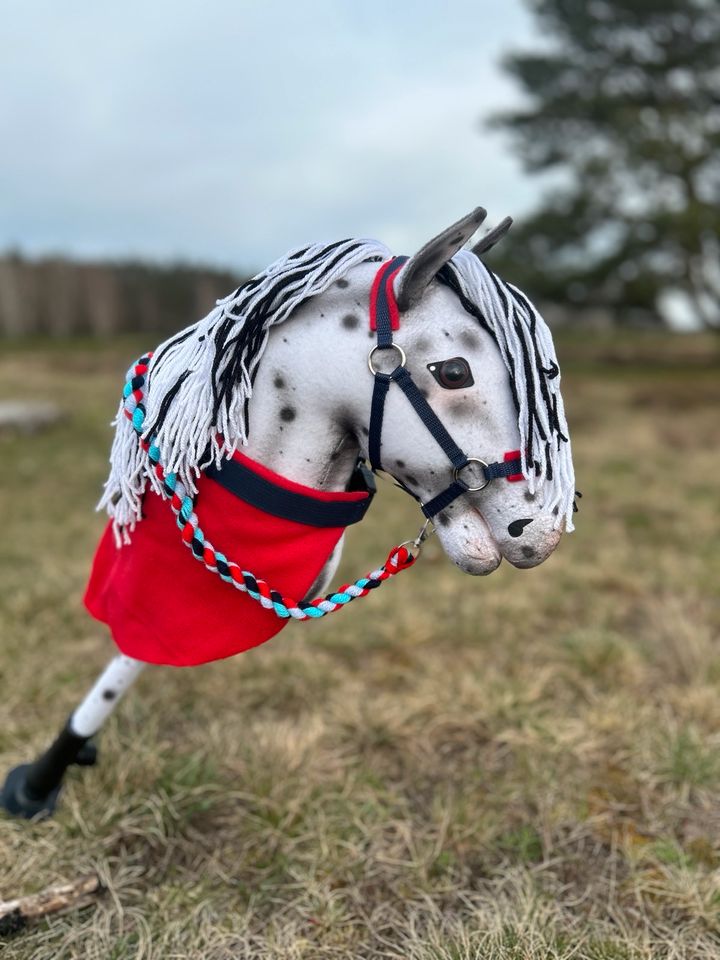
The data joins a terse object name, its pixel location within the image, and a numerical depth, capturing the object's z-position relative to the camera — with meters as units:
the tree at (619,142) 11.12
